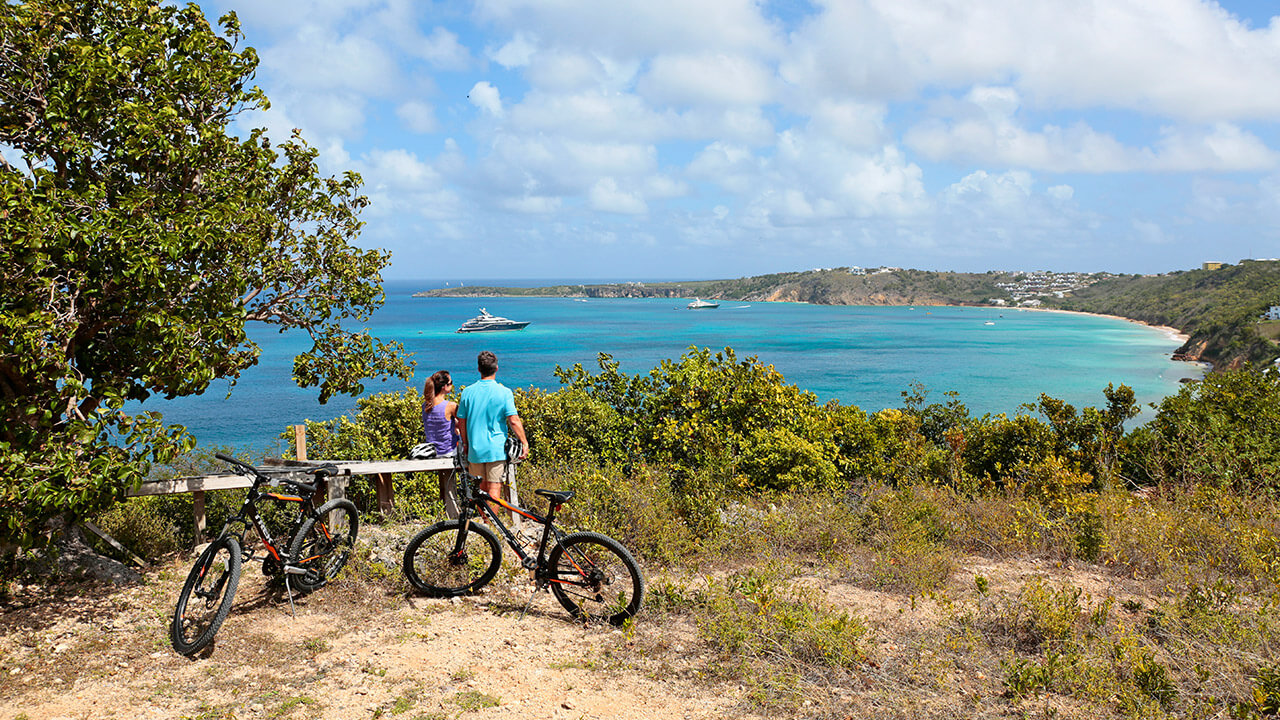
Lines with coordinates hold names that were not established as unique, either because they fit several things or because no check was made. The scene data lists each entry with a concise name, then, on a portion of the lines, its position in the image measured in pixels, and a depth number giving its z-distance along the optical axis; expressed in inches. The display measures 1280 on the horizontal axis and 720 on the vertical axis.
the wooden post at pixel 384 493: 305.9
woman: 308.0
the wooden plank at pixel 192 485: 243.9
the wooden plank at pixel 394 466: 279.6
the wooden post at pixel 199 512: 264.4
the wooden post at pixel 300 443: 300.6
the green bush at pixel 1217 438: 379.6
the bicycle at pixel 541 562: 217.9
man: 268.2
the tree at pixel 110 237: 194.5
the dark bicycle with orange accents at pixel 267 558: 200.8
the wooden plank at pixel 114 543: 247.4
